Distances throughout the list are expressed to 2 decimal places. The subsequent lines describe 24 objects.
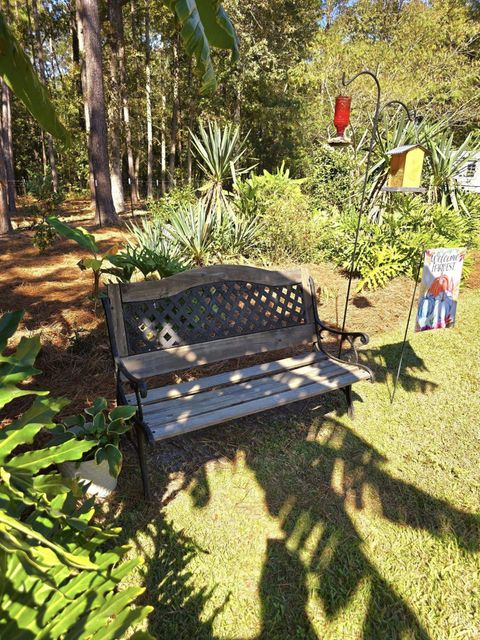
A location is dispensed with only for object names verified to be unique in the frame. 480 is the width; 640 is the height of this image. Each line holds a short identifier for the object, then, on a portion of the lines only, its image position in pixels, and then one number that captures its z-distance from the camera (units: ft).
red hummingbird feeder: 11.77
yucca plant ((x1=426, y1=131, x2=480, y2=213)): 26.86
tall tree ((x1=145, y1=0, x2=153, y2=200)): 56.95
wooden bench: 8.74
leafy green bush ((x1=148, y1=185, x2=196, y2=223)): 26.55
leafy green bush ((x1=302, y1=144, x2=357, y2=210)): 32.50
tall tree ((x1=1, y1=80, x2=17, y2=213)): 39.71
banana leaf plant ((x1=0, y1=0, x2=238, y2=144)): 5.02
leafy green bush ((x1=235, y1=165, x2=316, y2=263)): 24.97
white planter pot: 7.59
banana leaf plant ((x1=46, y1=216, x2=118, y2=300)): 12.93
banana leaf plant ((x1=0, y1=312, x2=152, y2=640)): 3.82
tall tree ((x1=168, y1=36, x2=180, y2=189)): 58.95
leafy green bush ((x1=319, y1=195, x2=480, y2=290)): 22.99
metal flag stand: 11.94
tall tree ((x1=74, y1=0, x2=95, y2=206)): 33.17
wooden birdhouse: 11.43
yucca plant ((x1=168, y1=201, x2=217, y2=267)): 20.20
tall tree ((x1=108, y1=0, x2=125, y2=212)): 45.07
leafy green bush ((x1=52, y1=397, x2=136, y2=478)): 6.97
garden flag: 11.04
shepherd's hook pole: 11.03
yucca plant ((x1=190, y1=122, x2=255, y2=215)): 23.11
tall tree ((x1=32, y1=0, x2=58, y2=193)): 48.37
